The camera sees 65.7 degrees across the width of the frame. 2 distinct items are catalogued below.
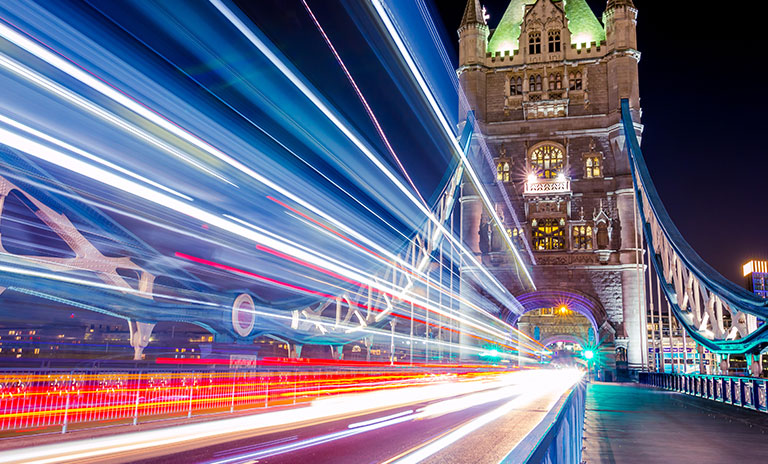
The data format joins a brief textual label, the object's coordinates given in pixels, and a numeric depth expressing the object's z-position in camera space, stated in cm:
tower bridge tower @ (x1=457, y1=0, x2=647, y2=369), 4478
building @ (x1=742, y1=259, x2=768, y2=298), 14812
